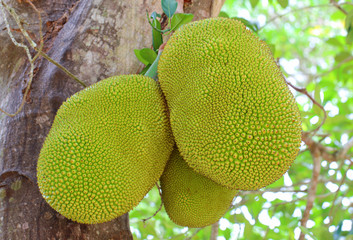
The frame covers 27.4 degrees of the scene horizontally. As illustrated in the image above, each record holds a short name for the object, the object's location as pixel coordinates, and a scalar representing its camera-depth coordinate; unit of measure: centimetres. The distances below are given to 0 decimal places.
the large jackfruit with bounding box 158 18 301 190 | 145
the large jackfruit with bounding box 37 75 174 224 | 145
